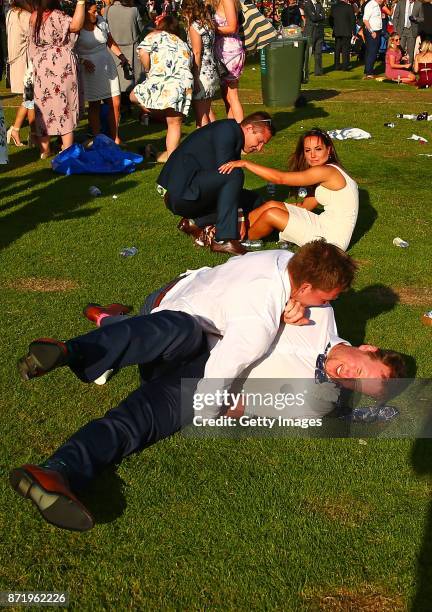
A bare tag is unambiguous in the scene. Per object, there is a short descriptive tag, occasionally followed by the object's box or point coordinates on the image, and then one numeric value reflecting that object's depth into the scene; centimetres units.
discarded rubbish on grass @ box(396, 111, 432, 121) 1376
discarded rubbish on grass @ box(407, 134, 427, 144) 1188
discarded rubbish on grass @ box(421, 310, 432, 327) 556
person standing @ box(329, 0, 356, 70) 2042
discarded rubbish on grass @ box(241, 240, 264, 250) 716
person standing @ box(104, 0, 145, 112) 1275
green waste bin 1459
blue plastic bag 962
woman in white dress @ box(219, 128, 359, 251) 680
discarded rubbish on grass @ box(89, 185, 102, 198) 873
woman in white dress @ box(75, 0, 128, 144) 1064
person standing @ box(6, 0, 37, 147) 1062
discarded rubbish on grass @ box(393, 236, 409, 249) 725
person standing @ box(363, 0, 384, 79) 1983
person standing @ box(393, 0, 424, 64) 2036
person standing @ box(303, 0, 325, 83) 1973
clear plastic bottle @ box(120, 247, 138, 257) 677
